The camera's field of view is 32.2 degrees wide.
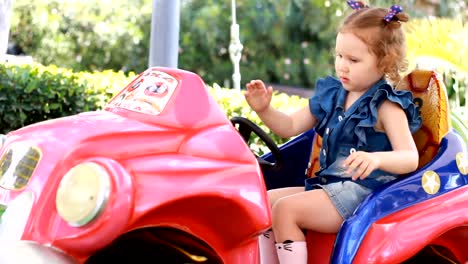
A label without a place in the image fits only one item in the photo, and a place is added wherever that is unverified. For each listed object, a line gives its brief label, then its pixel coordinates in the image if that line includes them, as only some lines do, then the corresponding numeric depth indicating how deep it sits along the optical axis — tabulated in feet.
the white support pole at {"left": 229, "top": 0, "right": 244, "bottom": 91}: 20.67
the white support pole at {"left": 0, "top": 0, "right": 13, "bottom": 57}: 21.30
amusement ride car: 6.99
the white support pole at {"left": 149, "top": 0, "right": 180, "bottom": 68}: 18.60
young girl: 9.19
